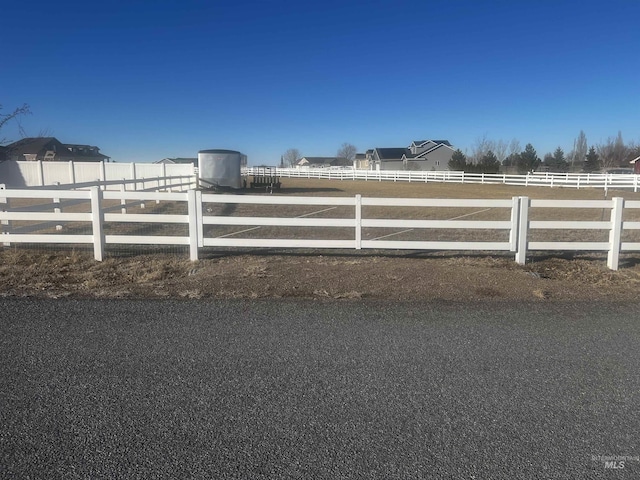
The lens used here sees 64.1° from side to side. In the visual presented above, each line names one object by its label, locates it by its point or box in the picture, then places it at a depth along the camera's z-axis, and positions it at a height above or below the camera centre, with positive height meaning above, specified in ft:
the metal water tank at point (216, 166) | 109.70 +1.14
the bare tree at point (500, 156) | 298.15 +8.36
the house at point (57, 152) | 195.14 +8.84
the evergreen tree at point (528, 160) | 228.63 +4.74
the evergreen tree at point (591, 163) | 252.62 +3.48
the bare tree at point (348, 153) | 498.69 +17.65
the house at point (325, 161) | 455.63 +8.98
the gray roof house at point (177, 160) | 292.81 +6.94
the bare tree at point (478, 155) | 288.51 +8.82
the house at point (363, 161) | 334.15 +7.08
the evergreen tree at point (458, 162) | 213.46 +3.62
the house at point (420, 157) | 265.54 +7.22
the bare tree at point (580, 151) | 349.41 +13.21
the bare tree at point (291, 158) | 518.99 +13.33
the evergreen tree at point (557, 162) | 254.78 +4.42
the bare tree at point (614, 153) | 303.97 +10.91
